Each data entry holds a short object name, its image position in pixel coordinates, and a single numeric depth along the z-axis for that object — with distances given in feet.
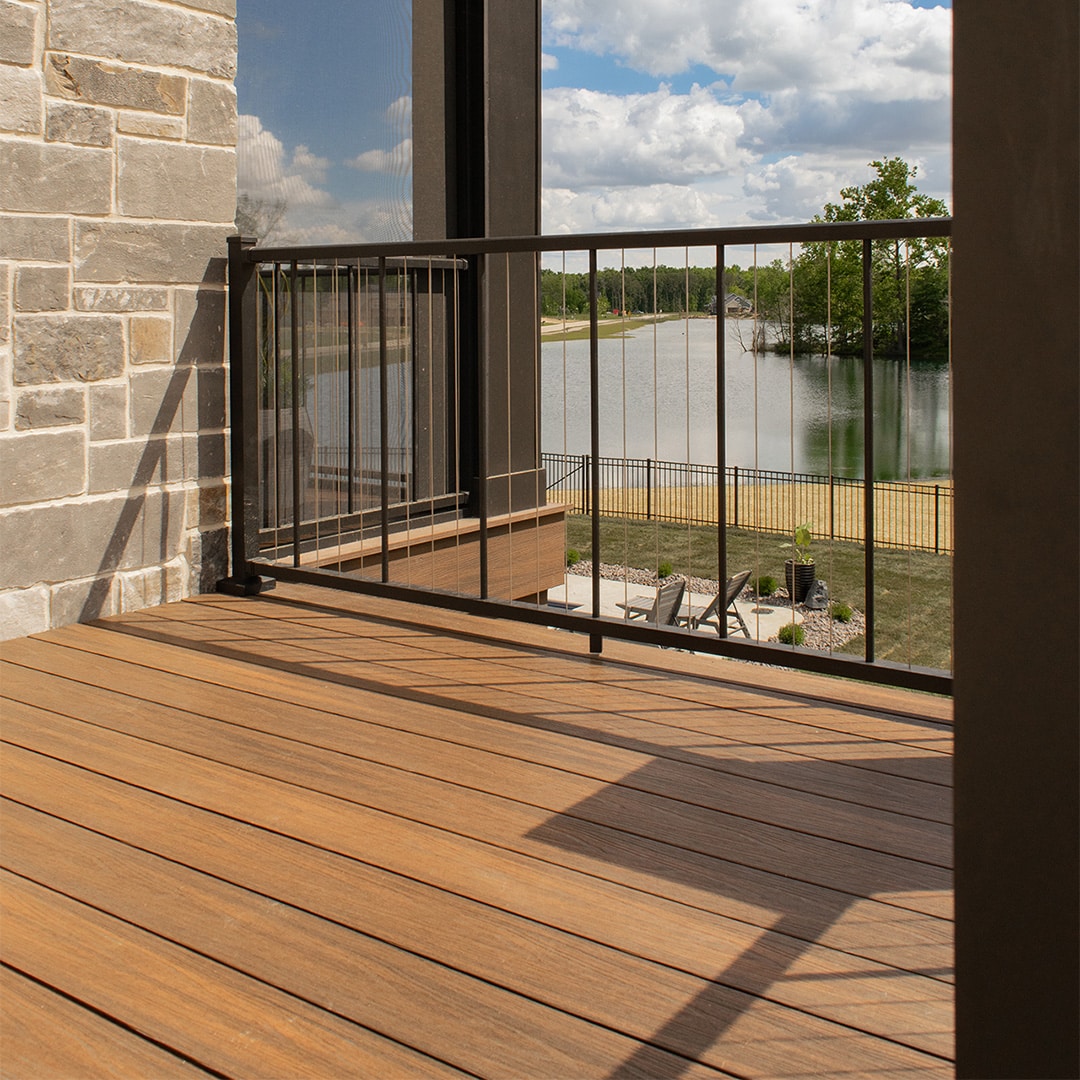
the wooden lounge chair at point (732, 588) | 26.84
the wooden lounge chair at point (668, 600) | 28.84
